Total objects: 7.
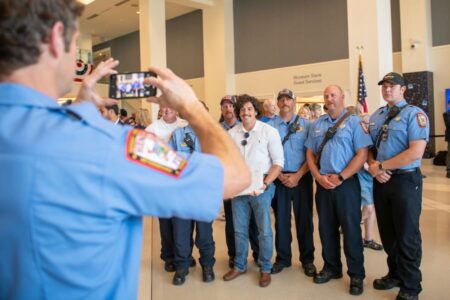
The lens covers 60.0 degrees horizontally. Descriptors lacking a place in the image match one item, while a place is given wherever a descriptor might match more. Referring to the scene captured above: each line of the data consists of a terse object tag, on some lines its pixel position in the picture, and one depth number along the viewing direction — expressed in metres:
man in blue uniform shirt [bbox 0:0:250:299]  0.71
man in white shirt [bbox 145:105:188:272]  4.10
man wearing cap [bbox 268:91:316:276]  3.95
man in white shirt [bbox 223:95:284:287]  3.71
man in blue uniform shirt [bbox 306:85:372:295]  3.43
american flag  6.92
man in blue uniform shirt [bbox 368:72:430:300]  3.09
